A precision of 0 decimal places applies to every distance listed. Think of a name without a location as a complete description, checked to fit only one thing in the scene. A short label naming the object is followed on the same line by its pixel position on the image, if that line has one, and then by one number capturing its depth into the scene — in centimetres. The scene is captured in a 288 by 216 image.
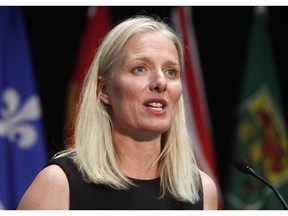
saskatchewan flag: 855
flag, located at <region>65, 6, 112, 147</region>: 797
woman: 379
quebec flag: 775
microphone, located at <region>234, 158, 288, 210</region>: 352
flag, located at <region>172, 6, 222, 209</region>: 837
